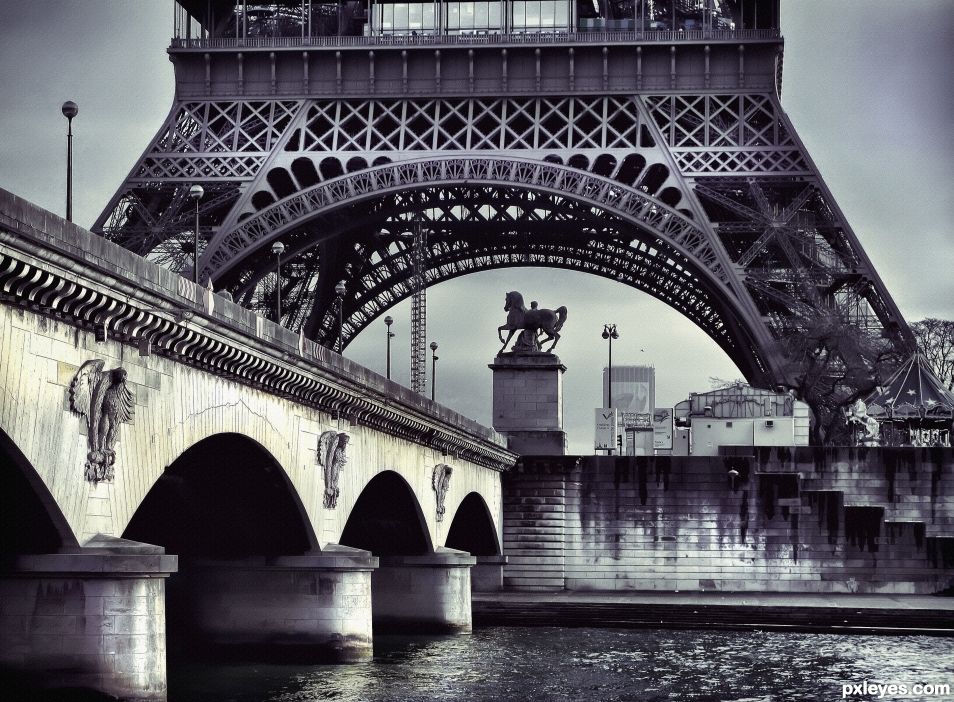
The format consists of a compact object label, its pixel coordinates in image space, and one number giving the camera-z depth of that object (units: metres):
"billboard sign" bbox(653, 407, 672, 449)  117.06
